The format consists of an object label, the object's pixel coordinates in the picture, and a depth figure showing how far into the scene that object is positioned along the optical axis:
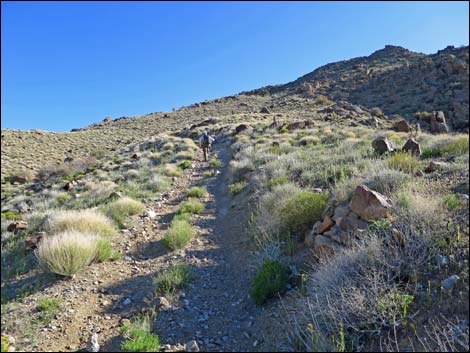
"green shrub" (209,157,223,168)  16.83
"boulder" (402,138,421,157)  8.38
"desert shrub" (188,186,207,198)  11.44
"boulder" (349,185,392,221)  4.81
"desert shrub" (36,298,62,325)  4.46
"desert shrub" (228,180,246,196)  10.97
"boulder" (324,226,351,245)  4.78
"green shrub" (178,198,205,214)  9.47
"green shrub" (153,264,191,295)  5.23
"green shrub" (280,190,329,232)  6.24
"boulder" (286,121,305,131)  24.37
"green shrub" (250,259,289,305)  4.76
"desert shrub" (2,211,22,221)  11.24
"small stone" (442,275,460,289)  3.35
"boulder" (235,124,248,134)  28.02
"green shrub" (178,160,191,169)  17.25
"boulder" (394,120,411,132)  18.58
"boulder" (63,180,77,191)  15.91
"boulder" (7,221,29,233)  8.74
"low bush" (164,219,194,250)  7.00
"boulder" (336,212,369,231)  4.91
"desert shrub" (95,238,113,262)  6.23
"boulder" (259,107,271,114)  44.52
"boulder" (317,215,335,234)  5.34
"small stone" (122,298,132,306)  5.03
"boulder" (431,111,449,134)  18.81
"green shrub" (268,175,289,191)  9.05
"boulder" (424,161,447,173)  6.44
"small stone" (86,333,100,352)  3.93
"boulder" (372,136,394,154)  9.33
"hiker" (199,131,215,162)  19.03
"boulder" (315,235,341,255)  4.78
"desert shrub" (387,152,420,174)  6.84
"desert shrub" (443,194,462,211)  4.37
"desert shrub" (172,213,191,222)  8.64
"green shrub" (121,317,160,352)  3.76
